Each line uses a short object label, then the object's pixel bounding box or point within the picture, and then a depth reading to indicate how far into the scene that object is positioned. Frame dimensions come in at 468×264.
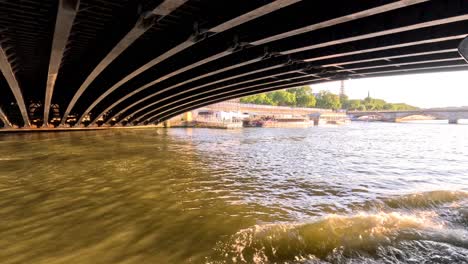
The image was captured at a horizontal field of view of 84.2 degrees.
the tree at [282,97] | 127.00
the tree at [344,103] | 186.12
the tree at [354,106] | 185.30
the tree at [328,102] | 154.75
